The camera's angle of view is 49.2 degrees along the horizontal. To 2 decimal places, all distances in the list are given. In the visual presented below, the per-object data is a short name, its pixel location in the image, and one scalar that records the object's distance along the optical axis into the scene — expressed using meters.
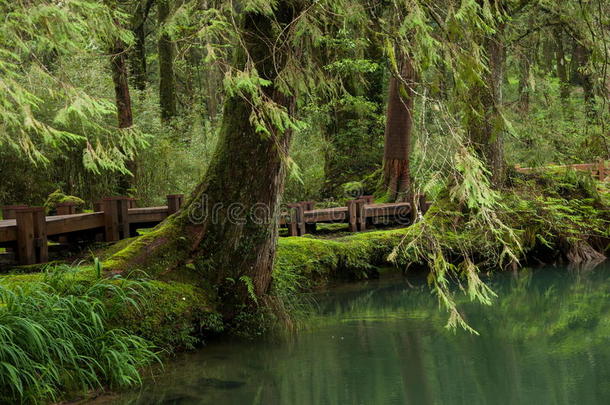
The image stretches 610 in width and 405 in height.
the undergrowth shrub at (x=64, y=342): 5.91
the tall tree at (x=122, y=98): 13.34
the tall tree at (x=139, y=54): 17.75
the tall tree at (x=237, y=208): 8.39
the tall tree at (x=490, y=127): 13.30
